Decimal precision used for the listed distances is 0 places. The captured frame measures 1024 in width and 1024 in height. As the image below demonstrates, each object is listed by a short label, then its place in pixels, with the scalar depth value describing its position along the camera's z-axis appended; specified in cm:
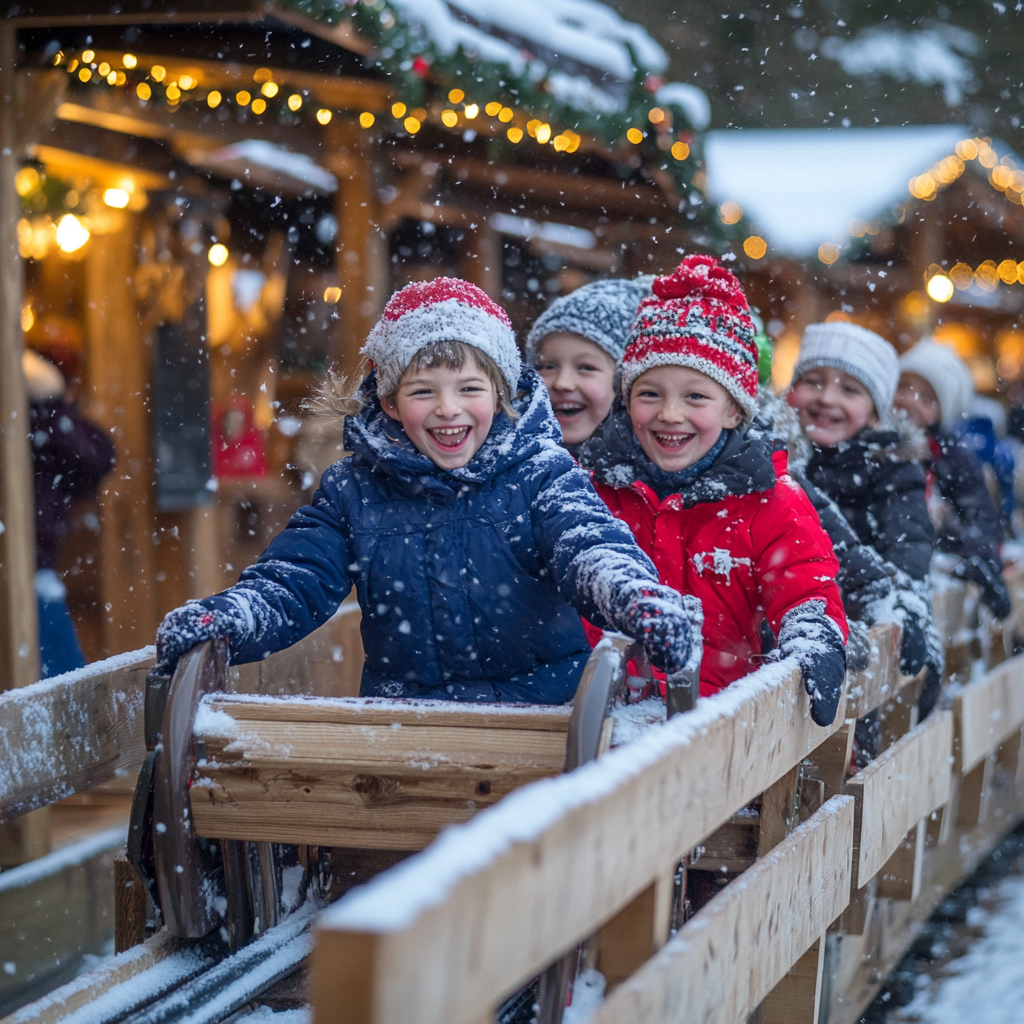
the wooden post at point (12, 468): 429
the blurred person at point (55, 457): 523
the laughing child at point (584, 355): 366
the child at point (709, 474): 279
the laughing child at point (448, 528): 257
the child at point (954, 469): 485
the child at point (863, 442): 387
